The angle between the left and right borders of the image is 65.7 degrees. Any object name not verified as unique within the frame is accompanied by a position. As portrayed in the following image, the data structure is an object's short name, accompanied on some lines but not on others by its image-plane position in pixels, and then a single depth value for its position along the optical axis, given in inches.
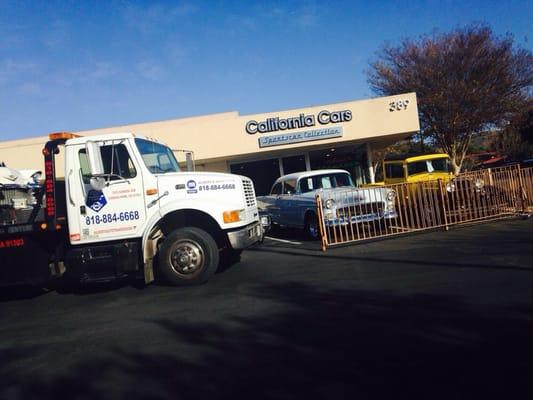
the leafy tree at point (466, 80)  893.8
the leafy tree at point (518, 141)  1309.9
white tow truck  253.6
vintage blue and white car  384.2
